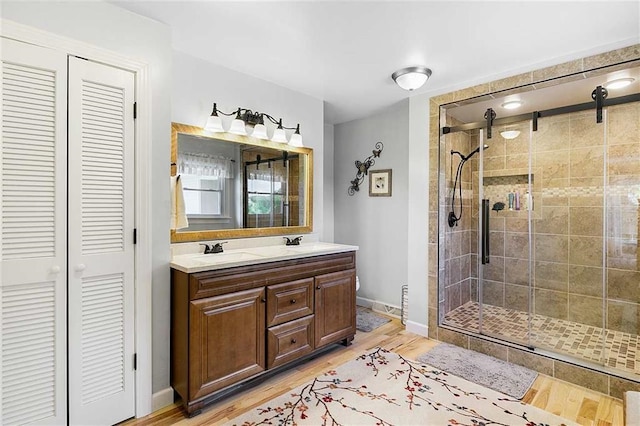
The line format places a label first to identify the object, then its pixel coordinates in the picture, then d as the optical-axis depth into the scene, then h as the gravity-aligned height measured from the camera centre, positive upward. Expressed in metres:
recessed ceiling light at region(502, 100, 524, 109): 3.08 +1.05
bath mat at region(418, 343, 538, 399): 2.40 -1.26
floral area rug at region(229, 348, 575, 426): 1.99 -1.27
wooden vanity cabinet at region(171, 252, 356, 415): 2.02 -0.78
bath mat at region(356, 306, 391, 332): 3.57 -1.25
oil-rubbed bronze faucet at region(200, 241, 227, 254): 2.58 -0.29
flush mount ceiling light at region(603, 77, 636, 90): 2.51 +1.03
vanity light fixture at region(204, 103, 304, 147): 2.59 +0.75
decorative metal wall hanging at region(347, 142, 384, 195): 4.12 +0.60
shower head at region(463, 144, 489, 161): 3.34 +0.65
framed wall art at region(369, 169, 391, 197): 4.03 +0.38
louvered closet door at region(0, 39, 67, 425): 1.61 -0.13
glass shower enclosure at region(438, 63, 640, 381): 2.95 -0.09
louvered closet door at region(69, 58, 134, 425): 1.80 -0.19
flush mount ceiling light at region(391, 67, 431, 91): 2.71 +1.15
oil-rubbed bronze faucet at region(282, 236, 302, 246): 3.19 -0.29
